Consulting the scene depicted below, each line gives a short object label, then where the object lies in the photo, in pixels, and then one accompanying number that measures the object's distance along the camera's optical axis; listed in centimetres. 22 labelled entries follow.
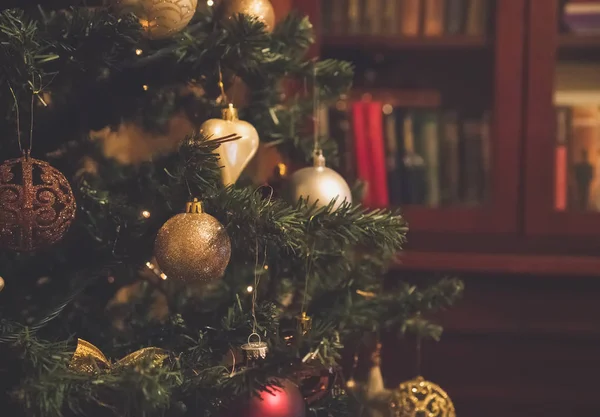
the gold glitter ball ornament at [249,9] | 94
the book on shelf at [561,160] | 145
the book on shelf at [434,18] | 153
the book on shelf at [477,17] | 149
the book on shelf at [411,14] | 153
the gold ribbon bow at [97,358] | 79
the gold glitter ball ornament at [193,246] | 79
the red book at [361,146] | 154
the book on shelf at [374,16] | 154
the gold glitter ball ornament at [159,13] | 84
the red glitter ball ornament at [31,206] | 77
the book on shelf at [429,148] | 153
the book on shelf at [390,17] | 153
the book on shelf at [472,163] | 150
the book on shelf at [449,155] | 152
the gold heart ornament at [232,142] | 88
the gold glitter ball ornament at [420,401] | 106
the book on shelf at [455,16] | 151
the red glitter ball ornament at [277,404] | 75
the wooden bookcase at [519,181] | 143
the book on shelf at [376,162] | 153
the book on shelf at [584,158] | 146
